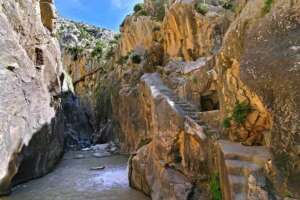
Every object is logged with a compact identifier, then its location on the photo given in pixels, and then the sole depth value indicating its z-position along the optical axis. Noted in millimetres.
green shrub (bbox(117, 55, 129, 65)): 20534
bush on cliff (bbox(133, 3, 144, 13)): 21263
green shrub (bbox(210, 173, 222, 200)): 6192
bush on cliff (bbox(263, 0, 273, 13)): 5275
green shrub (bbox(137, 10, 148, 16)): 20227
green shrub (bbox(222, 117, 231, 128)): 6219
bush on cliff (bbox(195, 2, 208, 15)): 13619
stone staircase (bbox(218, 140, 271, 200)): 4769
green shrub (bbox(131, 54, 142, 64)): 18159
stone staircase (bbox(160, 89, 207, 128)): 7805
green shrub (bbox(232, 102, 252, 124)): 5744
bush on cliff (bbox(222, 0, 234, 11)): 13718
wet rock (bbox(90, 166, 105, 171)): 14050
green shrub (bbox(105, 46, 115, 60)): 27274
